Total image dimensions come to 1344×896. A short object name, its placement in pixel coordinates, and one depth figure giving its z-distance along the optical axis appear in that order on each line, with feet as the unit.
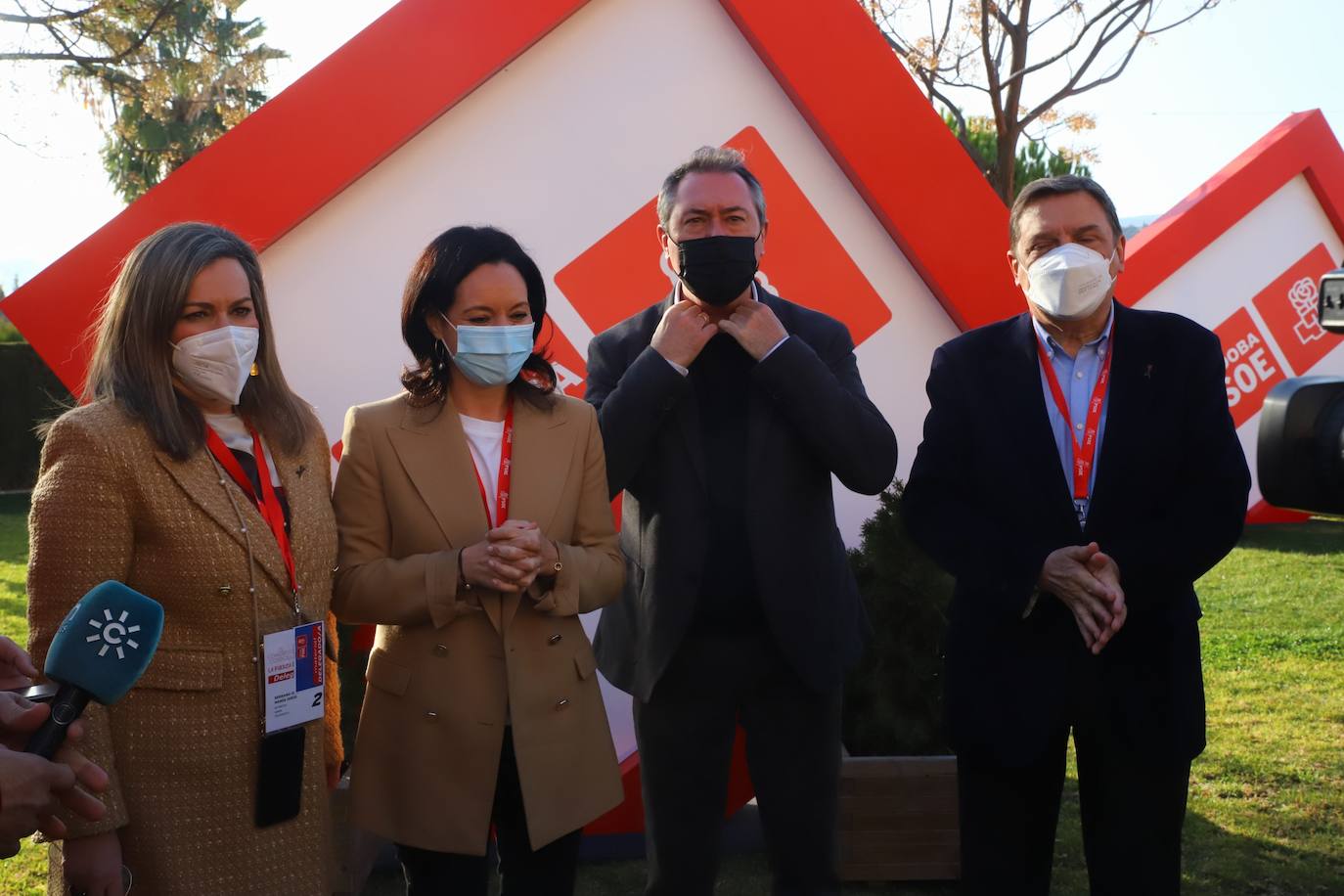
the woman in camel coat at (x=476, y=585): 8.34
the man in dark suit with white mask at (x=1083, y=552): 8.82
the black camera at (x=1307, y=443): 6.78
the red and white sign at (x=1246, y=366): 35.65
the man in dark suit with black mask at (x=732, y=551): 9.45
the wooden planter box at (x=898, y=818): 13.65
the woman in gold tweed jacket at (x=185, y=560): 7.55
